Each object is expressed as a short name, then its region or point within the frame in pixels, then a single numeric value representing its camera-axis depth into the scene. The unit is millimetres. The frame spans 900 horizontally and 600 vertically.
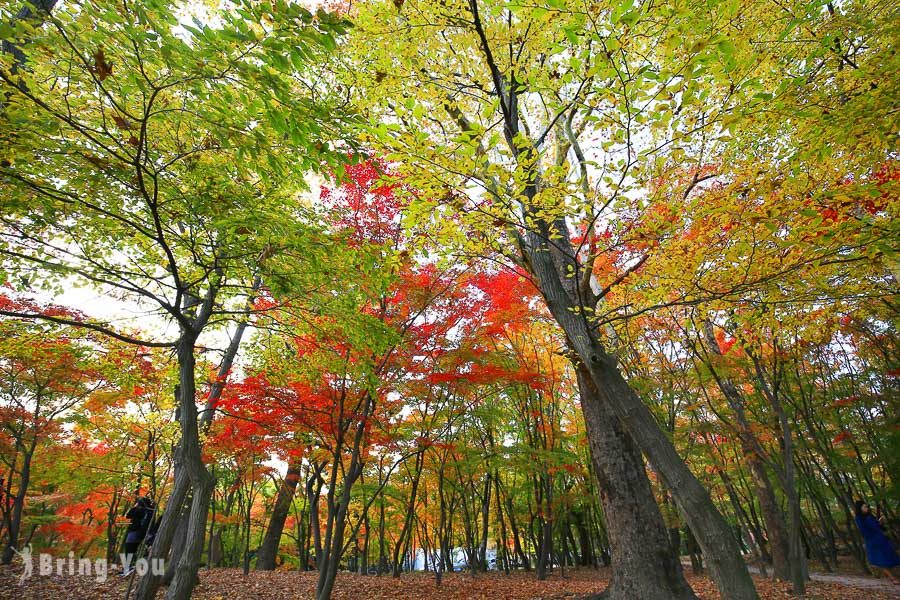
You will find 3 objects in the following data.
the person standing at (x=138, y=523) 6766
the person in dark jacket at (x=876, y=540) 6387
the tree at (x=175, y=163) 2031
